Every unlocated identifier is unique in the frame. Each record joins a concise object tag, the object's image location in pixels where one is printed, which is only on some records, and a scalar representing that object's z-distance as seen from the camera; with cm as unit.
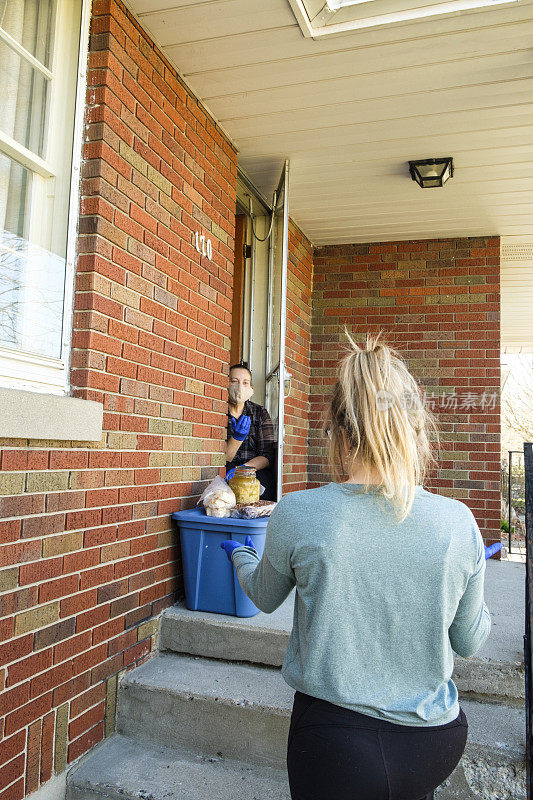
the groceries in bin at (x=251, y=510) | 321
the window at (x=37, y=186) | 227
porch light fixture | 401
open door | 404
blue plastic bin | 308
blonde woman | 126
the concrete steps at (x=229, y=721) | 229
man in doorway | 422
